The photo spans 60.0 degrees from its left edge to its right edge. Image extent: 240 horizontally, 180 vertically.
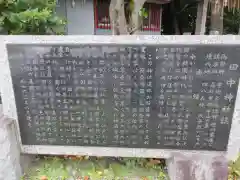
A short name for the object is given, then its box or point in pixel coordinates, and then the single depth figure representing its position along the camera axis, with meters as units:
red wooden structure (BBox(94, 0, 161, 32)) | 8.18
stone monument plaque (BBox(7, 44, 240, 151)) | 2.29
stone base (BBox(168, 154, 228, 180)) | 2.33
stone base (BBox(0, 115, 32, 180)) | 2.47
